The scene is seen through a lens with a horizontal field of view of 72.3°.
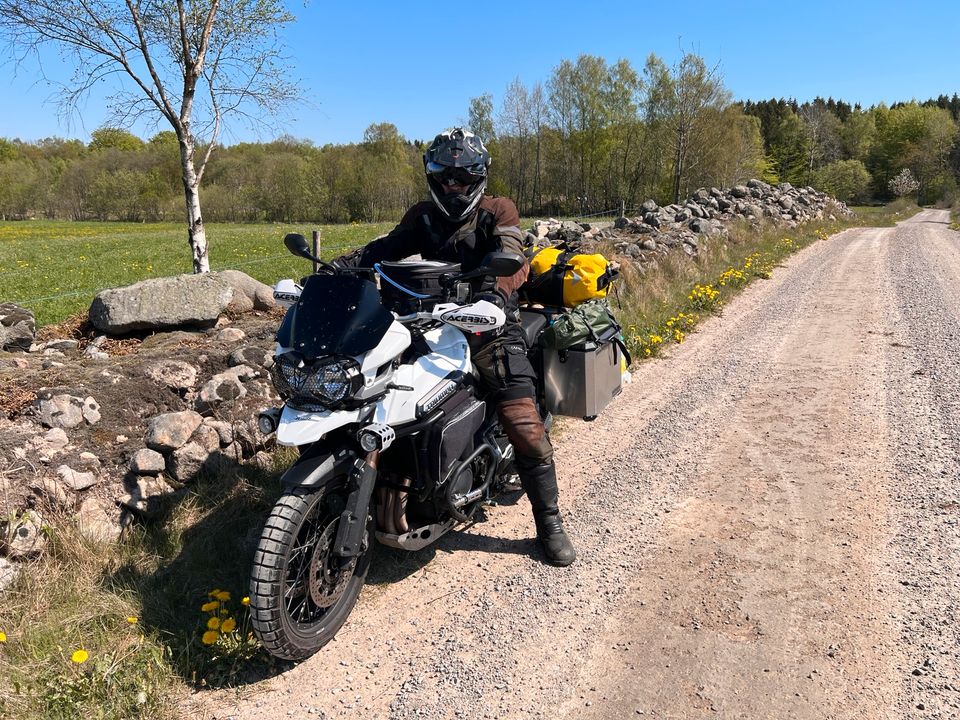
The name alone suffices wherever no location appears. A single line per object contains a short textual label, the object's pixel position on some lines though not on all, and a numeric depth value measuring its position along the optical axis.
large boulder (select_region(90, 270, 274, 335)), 7.02
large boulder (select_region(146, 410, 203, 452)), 4.25
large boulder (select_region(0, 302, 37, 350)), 6.52
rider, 3.66
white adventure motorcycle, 2.82
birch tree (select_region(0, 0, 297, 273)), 8.73
